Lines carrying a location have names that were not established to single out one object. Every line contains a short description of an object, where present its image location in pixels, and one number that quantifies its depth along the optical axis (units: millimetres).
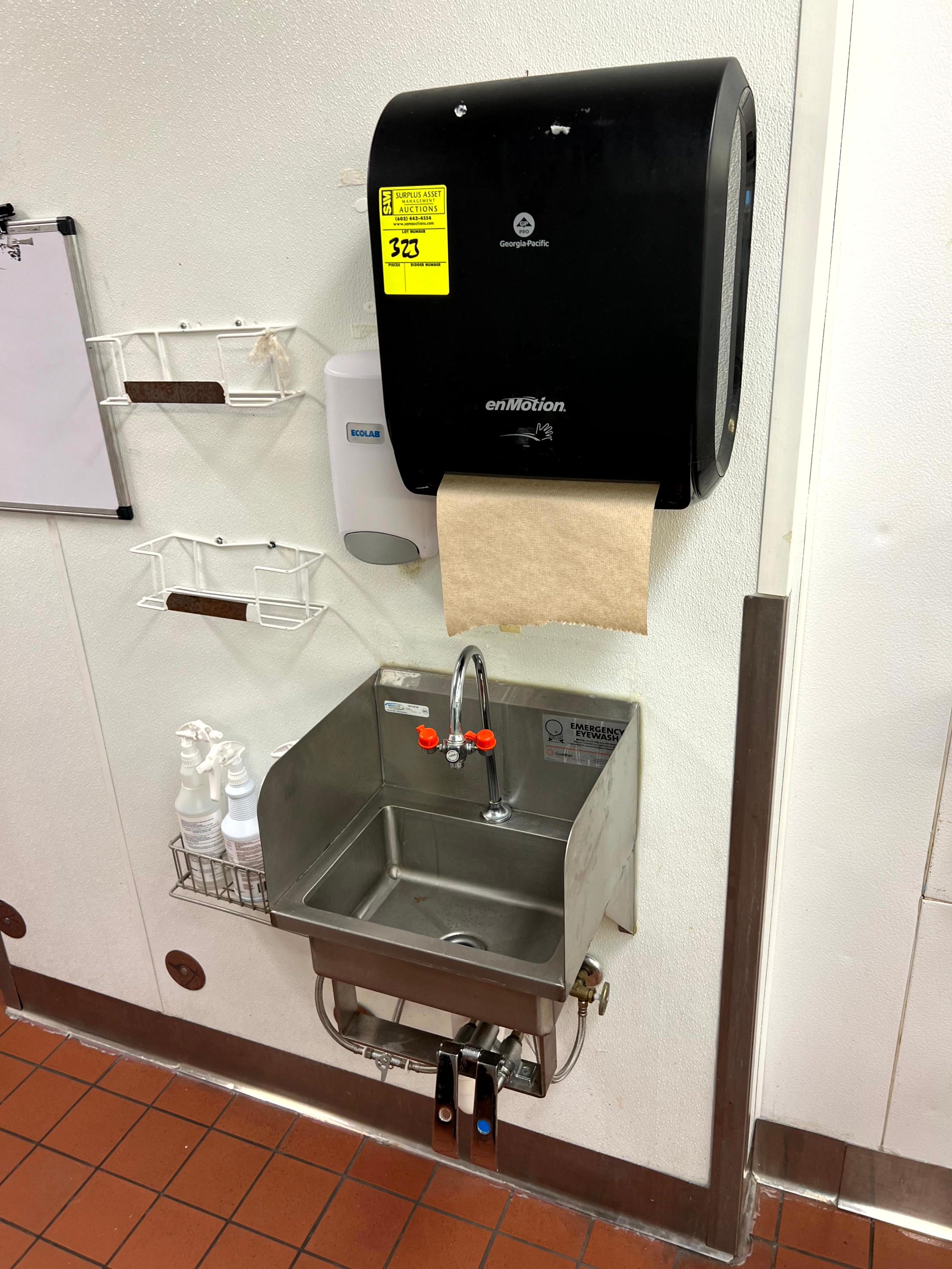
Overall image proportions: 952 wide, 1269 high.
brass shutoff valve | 1499
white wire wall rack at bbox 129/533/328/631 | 1522
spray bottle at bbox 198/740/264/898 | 1577
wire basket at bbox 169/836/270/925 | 1614
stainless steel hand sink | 1251
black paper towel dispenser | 938
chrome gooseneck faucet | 1233
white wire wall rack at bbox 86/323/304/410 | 1387
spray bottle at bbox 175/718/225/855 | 1653
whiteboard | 1491
